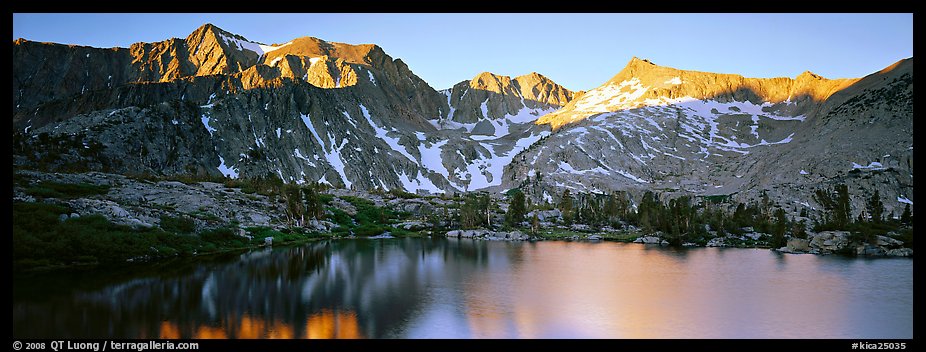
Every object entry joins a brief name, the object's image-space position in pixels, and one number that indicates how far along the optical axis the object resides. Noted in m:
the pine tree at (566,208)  121.84
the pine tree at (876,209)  84.82
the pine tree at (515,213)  117.41
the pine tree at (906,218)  86.75
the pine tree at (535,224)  112.16
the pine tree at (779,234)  78.94
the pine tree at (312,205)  95.19
